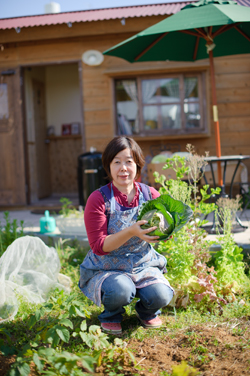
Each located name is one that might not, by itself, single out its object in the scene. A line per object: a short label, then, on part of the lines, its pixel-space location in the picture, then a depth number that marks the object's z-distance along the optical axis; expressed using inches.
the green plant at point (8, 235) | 143.0
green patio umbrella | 127.9
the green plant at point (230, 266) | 101.4
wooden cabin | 247.8
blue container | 163.8
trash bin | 226.2
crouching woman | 79.4
